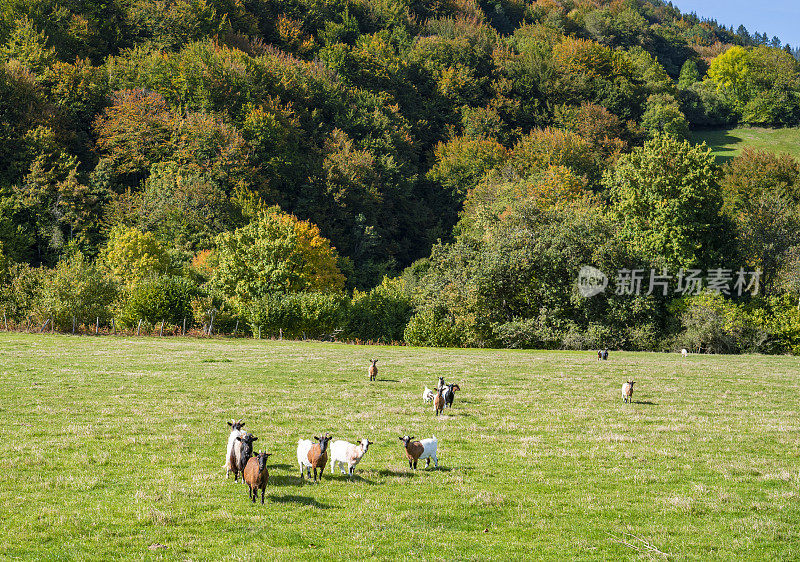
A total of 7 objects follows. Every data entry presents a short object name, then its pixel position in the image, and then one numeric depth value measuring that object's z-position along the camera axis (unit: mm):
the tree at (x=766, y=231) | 81312
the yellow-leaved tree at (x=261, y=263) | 78562
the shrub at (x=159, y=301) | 66375
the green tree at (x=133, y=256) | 90188
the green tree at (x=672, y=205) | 76625
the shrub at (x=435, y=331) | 73750
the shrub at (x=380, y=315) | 85688
